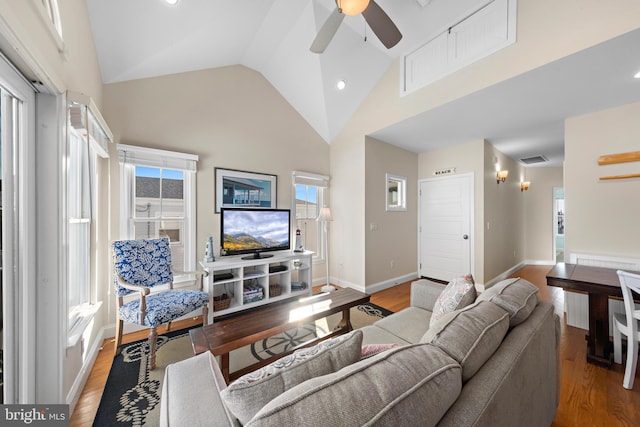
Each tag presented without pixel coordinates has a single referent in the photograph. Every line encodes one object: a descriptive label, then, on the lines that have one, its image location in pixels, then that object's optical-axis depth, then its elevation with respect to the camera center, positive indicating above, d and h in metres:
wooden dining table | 1.87 -0.77
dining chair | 1.59 -0.79
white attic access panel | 2.21 +1.80
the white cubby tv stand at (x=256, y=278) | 2.65 -0.83
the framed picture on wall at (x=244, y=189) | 3.03 +0.33
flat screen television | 2.86 -0.23
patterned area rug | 1.48 -1.26
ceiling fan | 1.70 +1.62
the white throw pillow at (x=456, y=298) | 1.38 -0.52
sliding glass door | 1.12 -0.12
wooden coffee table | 1.49 -0.81
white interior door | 3.86 -0.24
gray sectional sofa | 0.53 -0.48
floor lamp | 3.71 -0.31
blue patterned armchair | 1.91 -0.68
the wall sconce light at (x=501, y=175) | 4.15 +0.67
